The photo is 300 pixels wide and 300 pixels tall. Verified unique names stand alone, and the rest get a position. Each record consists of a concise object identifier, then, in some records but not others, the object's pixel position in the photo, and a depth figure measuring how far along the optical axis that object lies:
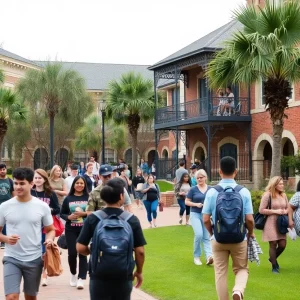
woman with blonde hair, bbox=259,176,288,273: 10.55
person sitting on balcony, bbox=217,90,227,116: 30.55
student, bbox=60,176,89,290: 9.45
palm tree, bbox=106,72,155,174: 34.62
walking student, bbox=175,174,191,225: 17.56
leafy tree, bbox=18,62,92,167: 42.77
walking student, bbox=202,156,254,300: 7.21
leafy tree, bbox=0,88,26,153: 34.92
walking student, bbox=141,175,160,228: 17.98
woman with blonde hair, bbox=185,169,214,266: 11.35
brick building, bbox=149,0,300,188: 30.25
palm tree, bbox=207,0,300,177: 17.98
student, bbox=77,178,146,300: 5.54
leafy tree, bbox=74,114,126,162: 52.57
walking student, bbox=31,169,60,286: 9.31
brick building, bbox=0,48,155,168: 55.72
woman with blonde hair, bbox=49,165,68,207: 12.24
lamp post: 34.76
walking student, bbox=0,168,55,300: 6.46
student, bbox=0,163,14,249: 12.83
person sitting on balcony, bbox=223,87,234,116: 30.50
